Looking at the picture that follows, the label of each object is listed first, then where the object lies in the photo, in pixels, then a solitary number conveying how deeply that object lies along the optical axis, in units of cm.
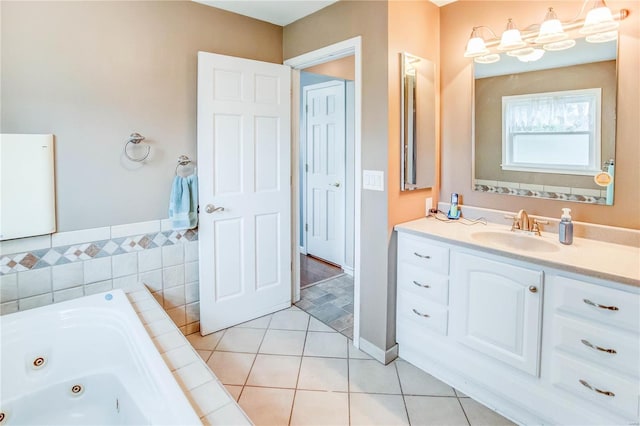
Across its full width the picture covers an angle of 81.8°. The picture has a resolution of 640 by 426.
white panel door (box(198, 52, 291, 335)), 255
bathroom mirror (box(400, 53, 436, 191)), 229
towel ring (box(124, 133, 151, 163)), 230
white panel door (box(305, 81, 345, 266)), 399
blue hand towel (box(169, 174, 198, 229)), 244
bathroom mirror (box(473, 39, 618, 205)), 192
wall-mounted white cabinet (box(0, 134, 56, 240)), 192
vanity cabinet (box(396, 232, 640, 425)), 149
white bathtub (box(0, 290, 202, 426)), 168
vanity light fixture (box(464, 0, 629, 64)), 181
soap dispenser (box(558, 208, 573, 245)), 192
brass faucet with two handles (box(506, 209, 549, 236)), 214
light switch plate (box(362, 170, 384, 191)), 228
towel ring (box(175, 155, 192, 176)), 251
